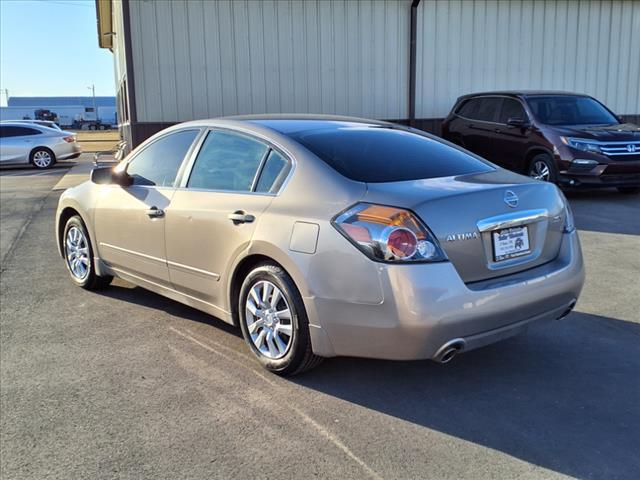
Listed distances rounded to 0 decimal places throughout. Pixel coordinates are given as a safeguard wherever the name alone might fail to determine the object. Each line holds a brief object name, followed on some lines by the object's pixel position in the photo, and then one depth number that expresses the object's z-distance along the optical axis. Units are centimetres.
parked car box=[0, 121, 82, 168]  1902
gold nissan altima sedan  319
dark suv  958
